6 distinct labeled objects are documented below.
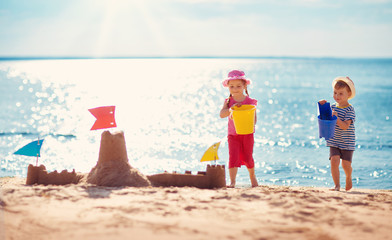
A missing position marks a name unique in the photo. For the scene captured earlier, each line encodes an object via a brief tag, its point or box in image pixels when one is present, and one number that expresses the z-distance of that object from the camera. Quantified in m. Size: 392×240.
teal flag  4.99
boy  5.23
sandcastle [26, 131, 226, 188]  4.77
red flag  4.98
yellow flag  4.99
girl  5.35
